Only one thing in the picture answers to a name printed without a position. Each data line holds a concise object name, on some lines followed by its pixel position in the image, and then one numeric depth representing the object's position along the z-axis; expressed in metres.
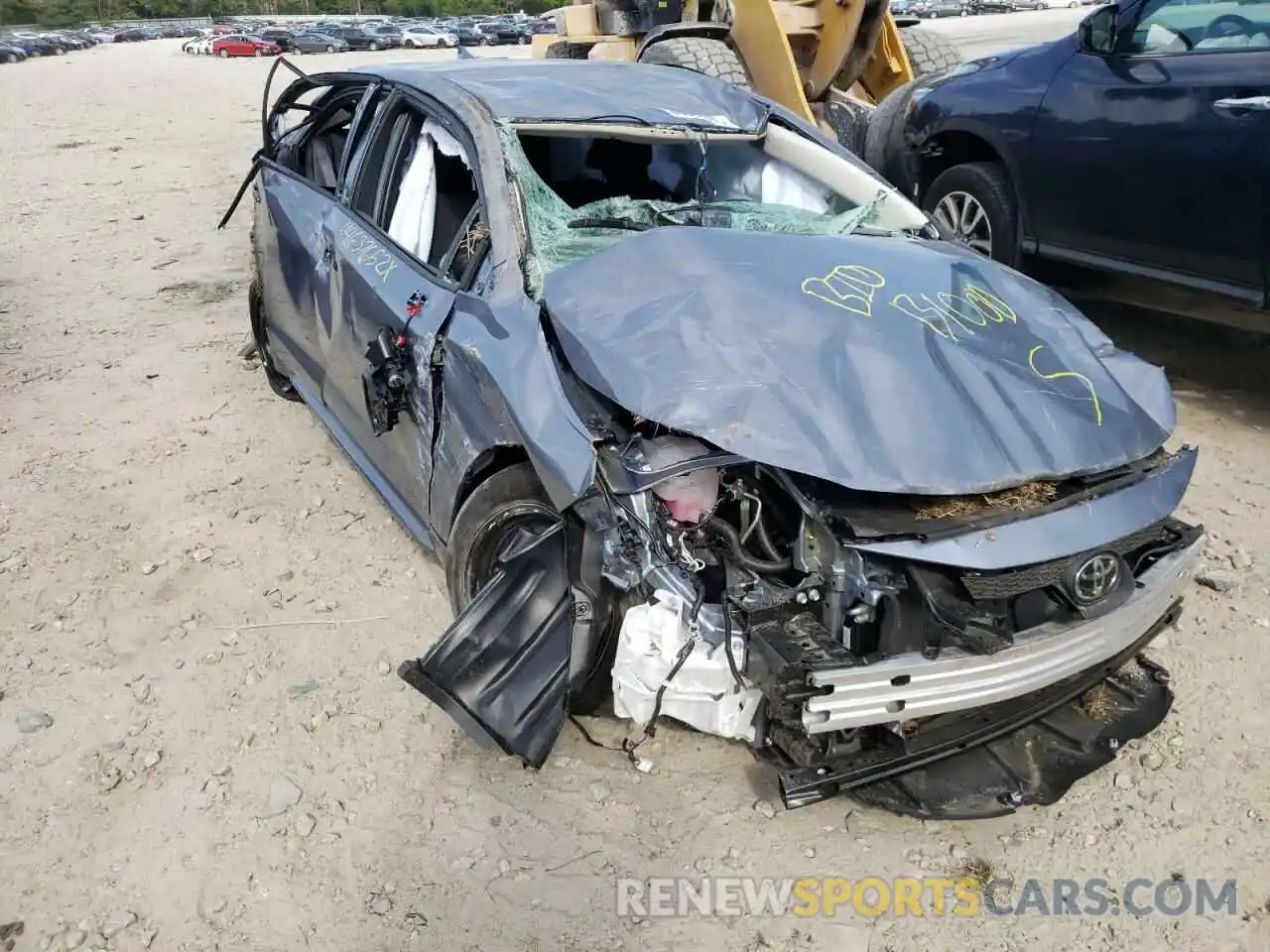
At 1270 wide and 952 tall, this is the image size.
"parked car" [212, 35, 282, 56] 44.19
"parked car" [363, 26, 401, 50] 48.94
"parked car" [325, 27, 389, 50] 48.06
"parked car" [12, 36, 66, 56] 50.26
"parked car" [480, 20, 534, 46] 48.28
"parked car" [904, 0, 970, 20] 48.93
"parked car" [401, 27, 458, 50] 49.16
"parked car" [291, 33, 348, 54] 45.80
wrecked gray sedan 2.35
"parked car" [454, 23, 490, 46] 47.31
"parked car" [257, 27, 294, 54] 45.93
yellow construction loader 7.19
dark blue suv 4.28
